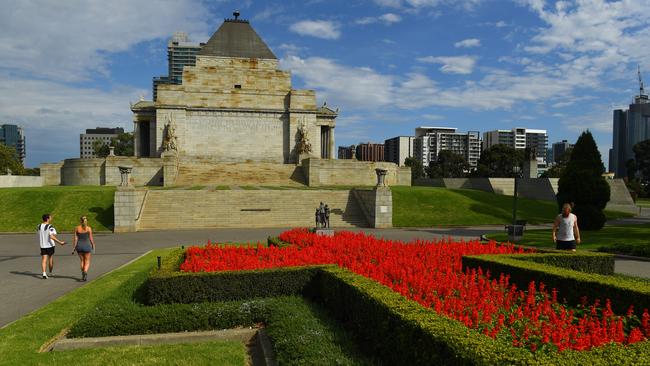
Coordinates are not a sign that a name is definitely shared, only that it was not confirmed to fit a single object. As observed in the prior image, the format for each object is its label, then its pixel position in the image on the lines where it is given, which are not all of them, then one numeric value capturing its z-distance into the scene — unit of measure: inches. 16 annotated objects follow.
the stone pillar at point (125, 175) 1133.8
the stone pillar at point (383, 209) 1222.3
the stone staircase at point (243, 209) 1204.5
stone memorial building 2174.0
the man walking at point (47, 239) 560.1
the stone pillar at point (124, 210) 1106.1
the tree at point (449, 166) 4195.4
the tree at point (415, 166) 4650.3
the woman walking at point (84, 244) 540.4
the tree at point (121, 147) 3582.7
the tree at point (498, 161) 3639.3
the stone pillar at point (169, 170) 1692.9
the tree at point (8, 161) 2802.7
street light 846.0
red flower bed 267.1
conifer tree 1059.9
